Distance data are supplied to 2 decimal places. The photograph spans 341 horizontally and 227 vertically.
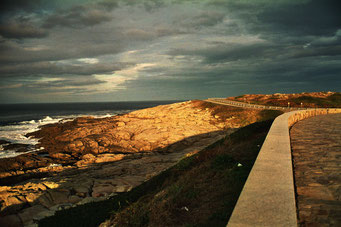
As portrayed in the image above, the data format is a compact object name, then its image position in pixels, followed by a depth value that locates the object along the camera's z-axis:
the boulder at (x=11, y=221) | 9.95
